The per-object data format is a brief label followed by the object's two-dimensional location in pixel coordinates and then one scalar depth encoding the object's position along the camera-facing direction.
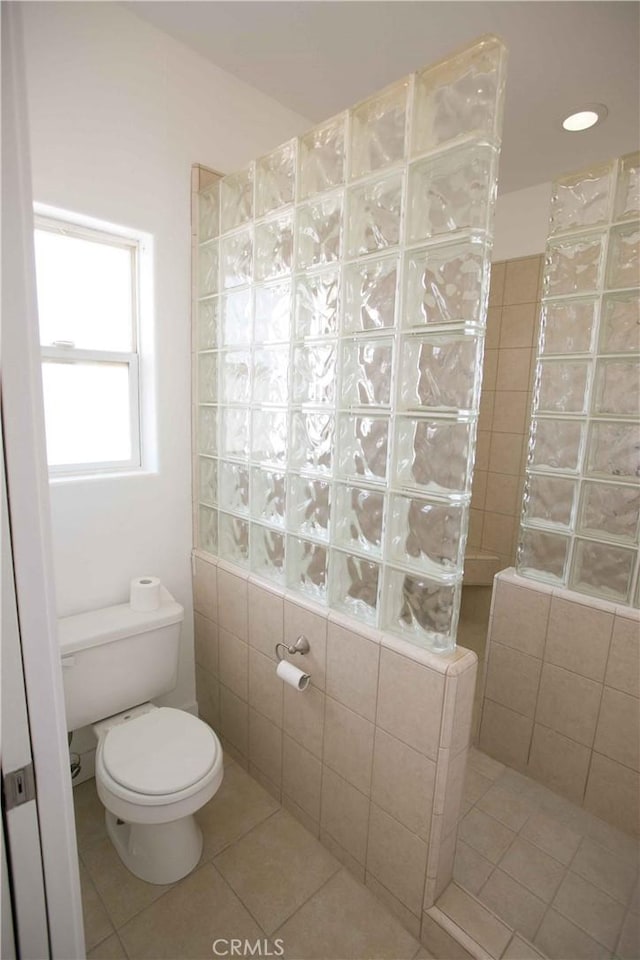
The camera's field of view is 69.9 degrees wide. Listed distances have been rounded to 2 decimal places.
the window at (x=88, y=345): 1.60
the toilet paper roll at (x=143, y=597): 1.73
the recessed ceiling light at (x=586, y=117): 1.89
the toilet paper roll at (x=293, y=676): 1.43
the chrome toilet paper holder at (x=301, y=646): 1.49
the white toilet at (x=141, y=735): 1.33
